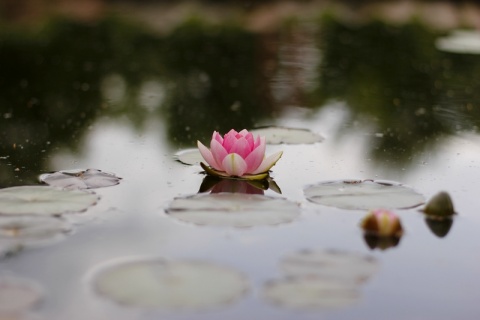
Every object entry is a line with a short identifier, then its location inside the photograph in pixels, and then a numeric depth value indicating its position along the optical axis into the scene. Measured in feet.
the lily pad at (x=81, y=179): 7.52
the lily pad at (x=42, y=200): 7.11
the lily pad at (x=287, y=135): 8.51
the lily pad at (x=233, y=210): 7.10
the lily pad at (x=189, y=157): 8.03
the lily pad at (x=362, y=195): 7.39
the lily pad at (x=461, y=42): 13.65
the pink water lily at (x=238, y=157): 7.59
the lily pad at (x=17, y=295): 6.35
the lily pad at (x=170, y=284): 6.38
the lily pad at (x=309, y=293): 6.43
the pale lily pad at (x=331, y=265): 6.62
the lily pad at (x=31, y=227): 6.90
